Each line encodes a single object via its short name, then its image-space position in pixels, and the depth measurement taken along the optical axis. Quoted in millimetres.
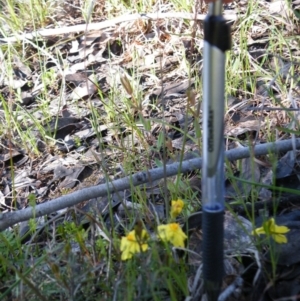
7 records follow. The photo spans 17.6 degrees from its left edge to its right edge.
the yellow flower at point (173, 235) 886
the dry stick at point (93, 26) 1648
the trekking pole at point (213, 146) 779
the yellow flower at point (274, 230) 899
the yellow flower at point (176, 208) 907
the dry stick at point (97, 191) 1100
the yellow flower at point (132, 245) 878
